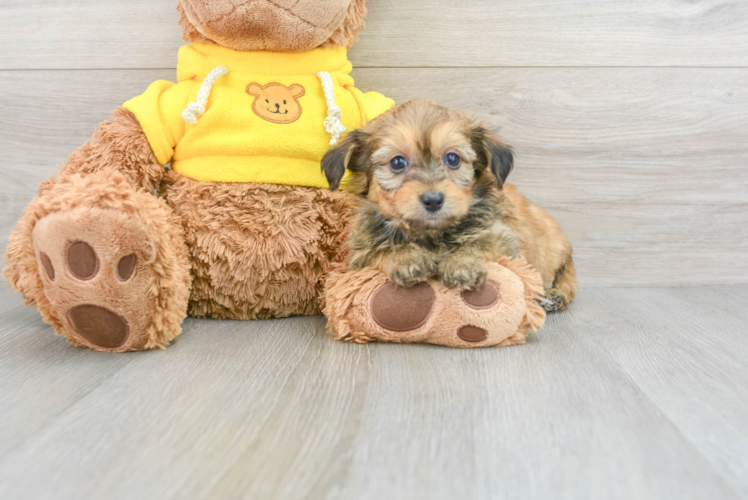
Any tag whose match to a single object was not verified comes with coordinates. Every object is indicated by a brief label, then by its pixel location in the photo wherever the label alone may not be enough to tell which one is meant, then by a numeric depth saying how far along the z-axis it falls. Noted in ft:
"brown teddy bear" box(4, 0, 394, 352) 2.19
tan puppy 2.06
